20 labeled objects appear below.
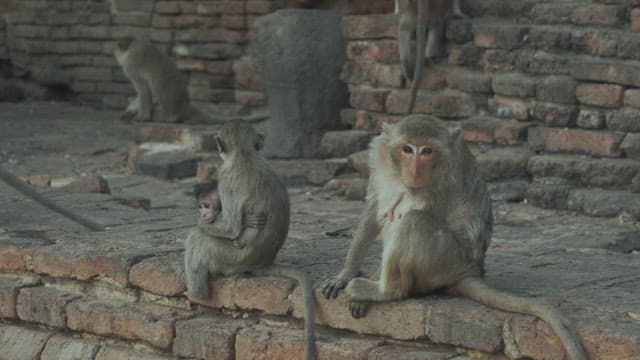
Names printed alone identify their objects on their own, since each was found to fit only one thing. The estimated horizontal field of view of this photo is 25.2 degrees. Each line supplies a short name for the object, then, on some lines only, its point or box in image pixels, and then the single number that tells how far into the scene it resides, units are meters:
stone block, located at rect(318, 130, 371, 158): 10.09
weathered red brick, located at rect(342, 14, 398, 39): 10.08
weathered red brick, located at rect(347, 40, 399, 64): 10.07
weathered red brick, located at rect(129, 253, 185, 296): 6.22
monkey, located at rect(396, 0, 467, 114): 9.76
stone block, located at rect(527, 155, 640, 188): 8.23
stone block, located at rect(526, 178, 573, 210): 8.40
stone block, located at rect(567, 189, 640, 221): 7.99
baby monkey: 5.82
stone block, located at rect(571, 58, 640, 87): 8.48
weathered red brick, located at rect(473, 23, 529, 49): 9.28
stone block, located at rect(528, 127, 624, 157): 8.47
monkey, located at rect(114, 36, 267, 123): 12.58
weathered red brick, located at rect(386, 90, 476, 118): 9.49
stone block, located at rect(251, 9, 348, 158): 10.37
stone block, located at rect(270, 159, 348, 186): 9.80
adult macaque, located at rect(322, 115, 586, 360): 5.16
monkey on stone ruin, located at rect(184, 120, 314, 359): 5.81
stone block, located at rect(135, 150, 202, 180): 10.60
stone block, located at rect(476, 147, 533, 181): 8.79
